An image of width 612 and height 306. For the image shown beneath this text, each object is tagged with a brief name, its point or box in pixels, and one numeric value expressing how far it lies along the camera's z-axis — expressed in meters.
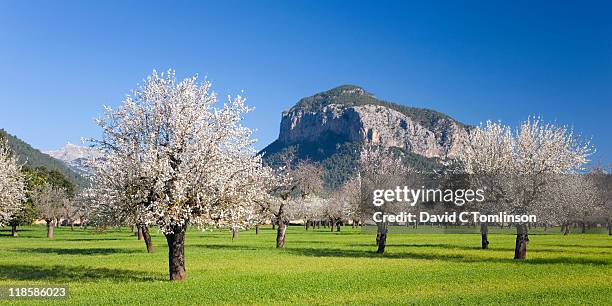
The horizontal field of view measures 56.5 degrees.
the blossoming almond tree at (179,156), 30.33
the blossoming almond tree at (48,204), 101.19
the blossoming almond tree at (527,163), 48.31
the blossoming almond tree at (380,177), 57.53
